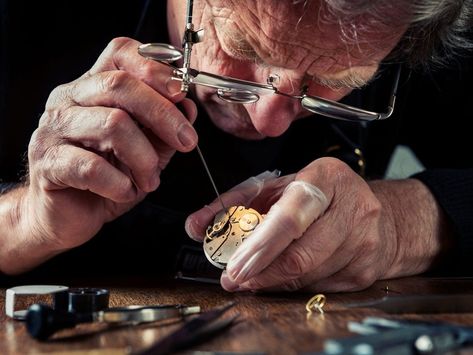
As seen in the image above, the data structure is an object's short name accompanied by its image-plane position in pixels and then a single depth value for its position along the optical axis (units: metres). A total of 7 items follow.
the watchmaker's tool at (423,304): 0.44
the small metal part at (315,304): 0.45
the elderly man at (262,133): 0.48
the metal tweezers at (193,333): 0.35
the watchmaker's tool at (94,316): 0.39
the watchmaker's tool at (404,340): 0.34
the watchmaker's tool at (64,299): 0.43
